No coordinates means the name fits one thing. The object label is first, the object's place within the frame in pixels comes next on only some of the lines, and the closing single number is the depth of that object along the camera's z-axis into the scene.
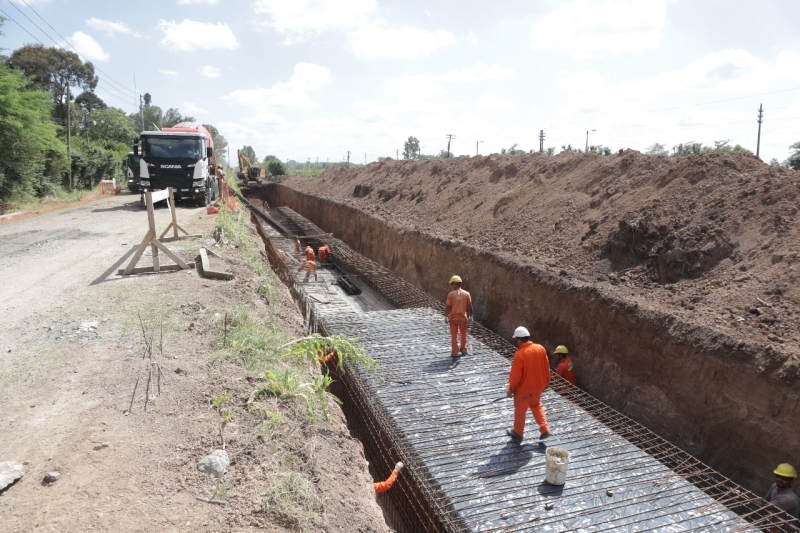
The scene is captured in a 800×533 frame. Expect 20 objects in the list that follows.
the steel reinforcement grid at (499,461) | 4.78
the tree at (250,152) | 120.22
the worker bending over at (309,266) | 14.55
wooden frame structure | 8.18
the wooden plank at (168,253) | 8.19
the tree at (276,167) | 61.31
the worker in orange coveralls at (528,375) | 5.44
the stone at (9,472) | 3.24
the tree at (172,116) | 80.94
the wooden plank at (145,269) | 8.41
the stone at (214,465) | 3.62
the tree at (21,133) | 17.06
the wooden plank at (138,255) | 8.18
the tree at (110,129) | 46.22
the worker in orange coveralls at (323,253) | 16.61
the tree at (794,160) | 26.38
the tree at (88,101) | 60.69
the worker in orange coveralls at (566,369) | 8.13
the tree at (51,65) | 43.92
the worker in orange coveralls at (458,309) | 7.90
